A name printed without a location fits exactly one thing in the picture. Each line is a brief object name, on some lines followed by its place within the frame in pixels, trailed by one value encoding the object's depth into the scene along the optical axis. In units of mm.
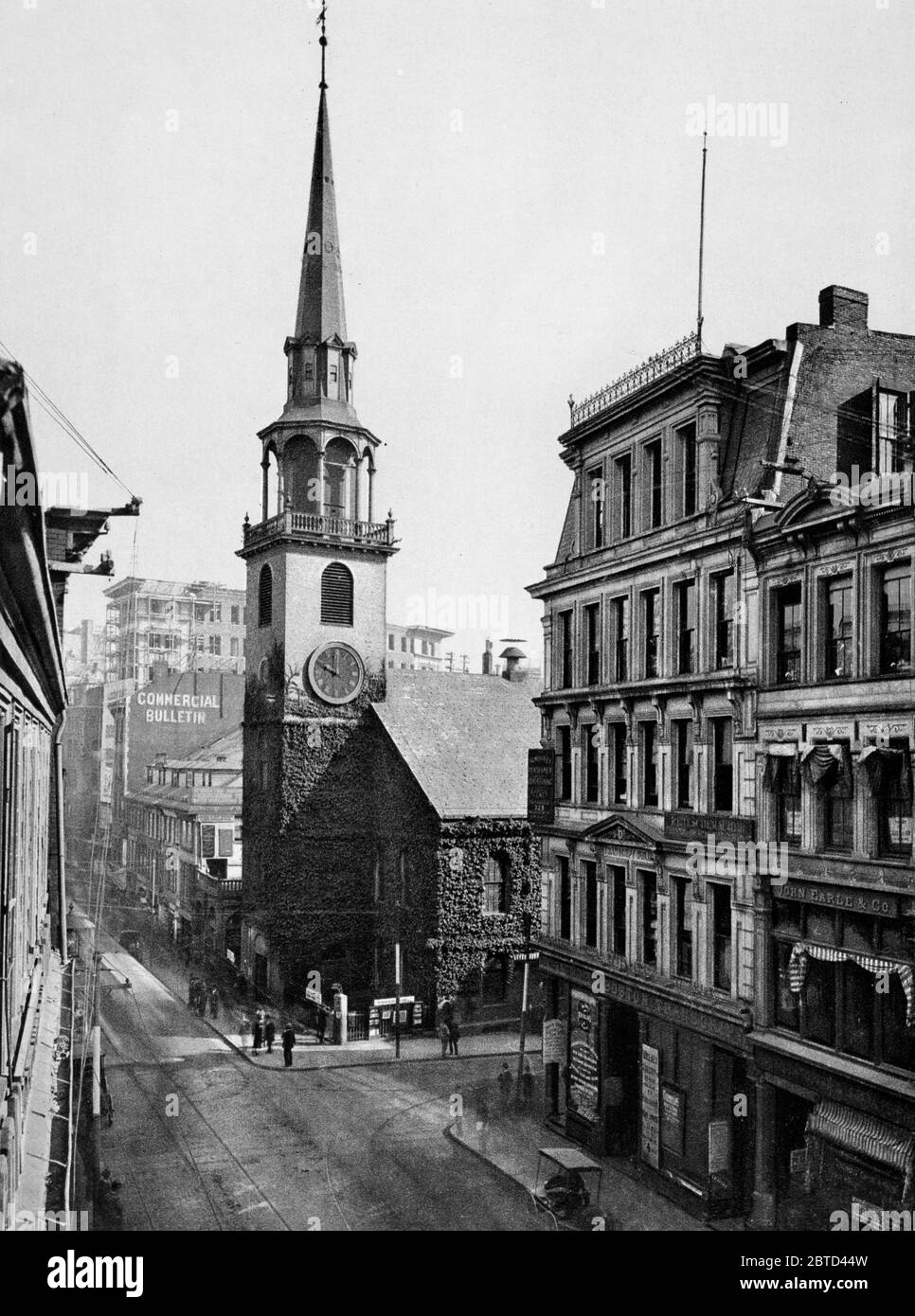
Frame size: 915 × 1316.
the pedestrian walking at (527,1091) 27438
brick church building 37281
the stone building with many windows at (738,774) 17938
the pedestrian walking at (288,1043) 30703
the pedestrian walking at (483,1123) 24297
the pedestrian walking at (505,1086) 27766
